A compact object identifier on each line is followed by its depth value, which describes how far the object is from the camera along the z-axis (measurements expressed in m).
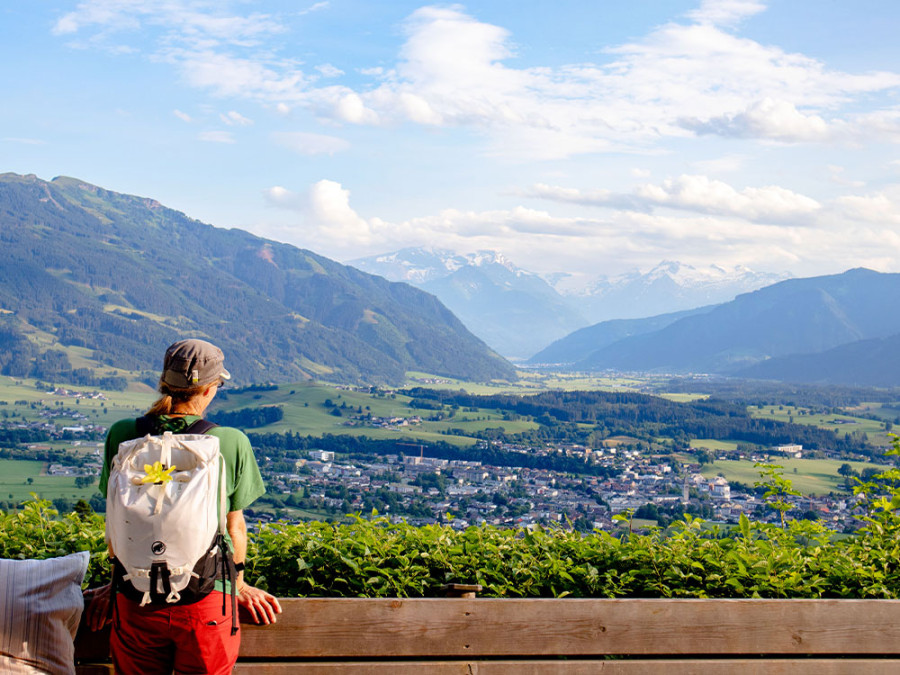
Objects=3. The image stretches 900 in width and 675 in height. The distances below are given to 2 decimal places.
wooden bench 3.89
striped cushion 3.53
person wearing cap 3.29
